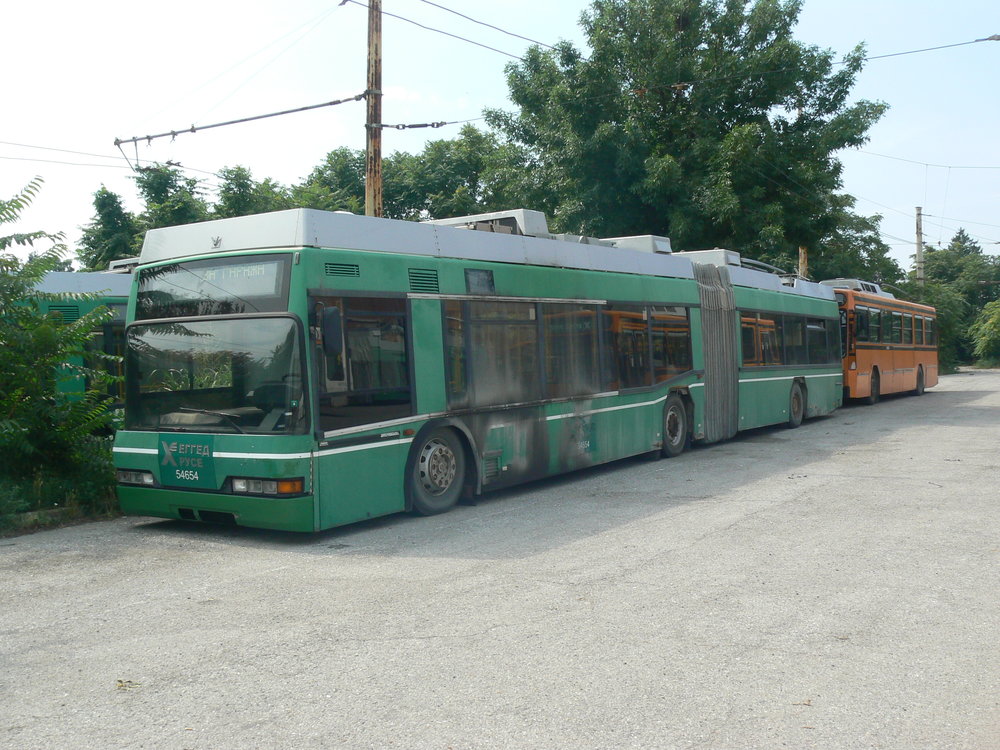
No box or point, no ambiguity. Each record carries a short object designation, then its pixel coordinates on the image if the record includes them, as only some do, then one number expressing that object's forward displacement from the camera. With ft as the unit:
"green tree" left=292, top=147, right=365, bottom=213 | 142.77
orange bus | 83.46
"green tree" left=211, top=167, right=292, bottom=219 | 108.37
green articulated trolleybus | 27.73
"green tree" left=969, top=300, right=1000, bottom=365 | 214.48
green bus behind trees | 45.11
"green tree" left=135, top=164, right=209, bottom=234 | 107.04
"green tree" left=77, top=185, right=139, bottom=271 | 109.70
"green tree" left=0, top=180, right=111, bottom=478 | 33.55
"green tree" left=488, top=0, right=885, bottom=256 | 79.87
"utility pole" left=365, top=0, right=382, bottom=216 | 50.96
